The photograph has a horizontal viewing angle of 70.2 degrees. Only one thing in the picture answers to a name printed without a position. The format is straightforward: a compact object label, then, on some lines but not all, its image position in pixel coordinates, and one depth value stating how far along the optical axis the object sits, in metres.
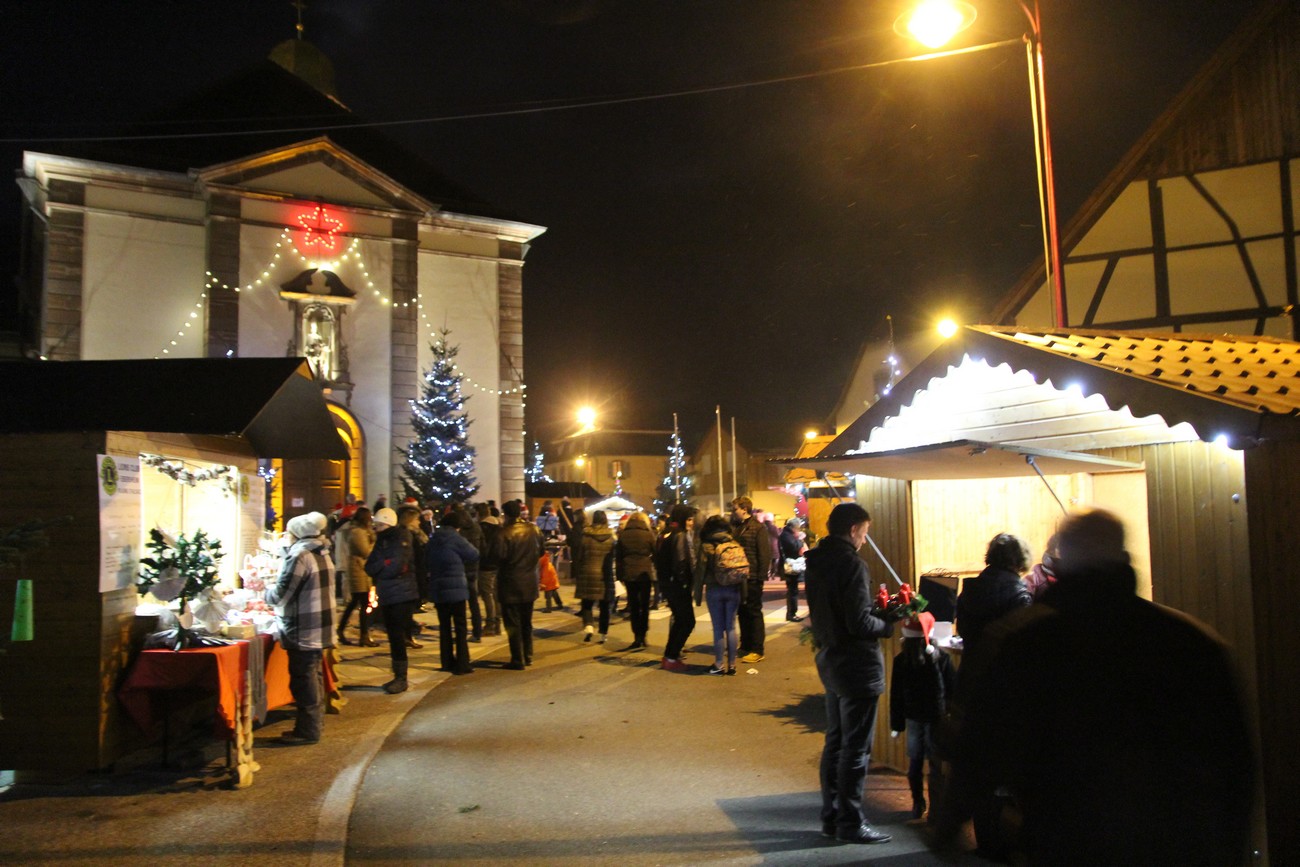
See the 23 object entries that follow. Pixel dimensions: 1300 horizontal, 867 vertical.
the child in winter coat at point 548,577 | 16.89
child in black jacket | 5.98
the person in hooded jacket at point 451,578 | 10.57
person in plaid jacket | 7.72
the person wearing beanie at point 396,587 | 10.06
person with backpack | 10.65
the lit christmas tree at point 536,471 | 50.52
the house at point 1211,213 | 12.12
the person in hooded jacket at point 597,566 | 13.39
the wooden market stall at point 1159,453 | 4.61
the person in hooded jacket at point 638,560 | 12.64
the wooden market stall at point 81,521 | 6.43
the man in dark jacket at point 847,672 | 5.48
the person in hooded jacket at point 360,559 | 12.59
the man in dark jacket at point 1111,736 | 2.49
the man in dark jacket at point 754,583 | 11.98
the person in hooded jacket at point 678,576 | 11.56
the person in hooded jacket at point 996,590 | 5.38
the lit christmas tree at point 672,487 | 51.11
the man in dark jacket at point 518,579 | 11.26
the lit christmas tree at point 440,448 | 24.62
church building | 22.69
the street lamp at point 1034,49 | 7.38
